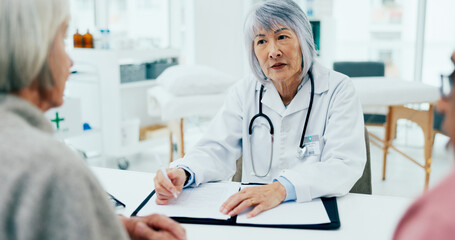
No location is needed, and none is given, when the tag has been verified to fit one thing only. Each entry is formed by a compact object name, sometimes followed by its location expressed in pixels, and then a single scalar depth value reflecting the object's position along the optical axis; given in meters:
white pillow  3.02
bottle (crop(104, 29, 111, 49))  3.37
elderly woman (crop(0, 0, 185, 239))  0.52
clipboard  1.05
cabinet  3.35
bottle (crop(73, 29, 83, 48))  3.46
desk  1.02
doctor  1.37
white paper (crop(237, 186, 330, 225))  1.08
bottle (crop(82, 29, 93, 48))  3.42
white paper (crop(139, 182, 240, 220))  1.12
